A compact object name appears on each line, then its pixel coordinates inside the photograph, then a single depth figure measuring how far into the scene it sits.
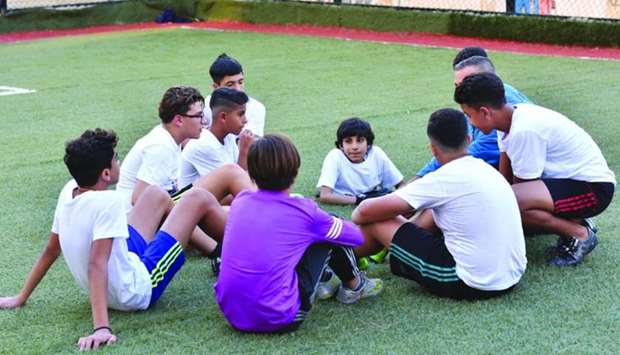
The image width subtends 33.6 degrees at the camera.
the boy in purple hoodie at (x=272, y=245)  4.02
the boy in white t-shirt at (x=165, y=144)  5.12
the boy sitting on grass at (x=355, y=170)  6.29
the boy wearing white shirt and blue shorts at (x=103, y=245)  4.06
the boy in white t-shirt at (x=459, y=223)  4.29
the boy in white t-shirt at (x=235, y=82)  6.08
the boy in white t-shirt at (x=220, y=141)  5.43
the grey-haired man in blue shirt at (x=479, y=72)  5.30
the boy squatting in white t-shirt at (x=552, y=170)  4.76
